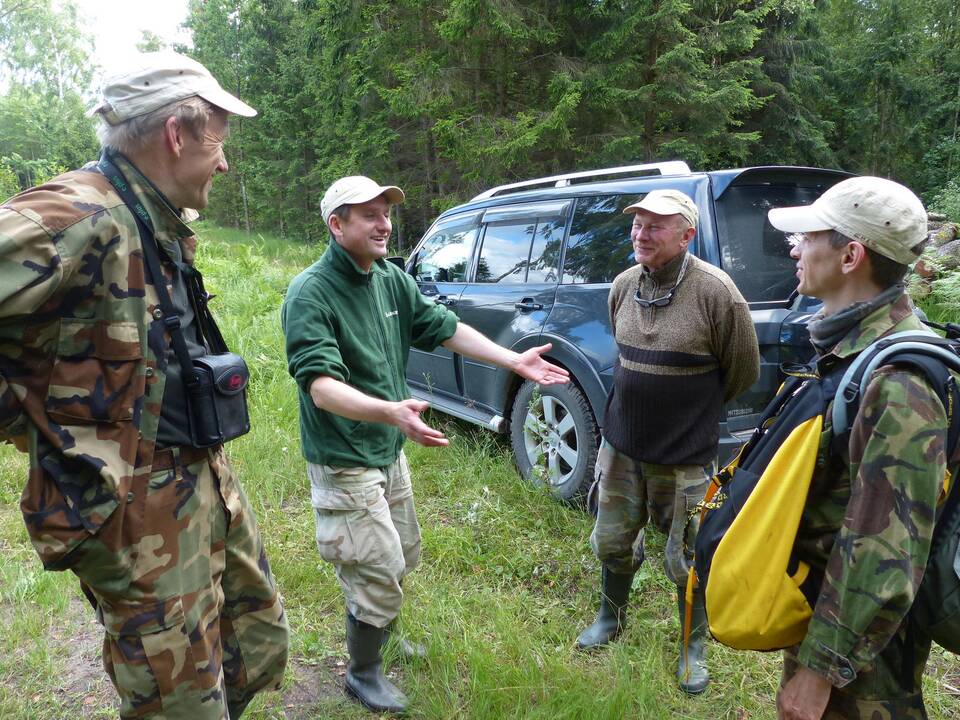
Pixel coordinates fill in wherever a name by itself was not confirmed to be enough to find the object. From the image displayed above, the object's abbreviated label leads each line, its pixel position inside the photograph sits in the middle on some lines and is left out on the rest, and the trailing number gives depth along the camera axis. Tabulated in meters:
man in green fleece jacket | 2.53
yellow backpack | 1.41
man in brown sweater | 2.75
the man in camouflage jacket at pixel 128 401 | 1.50
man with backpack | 1.33
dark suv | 3.38
